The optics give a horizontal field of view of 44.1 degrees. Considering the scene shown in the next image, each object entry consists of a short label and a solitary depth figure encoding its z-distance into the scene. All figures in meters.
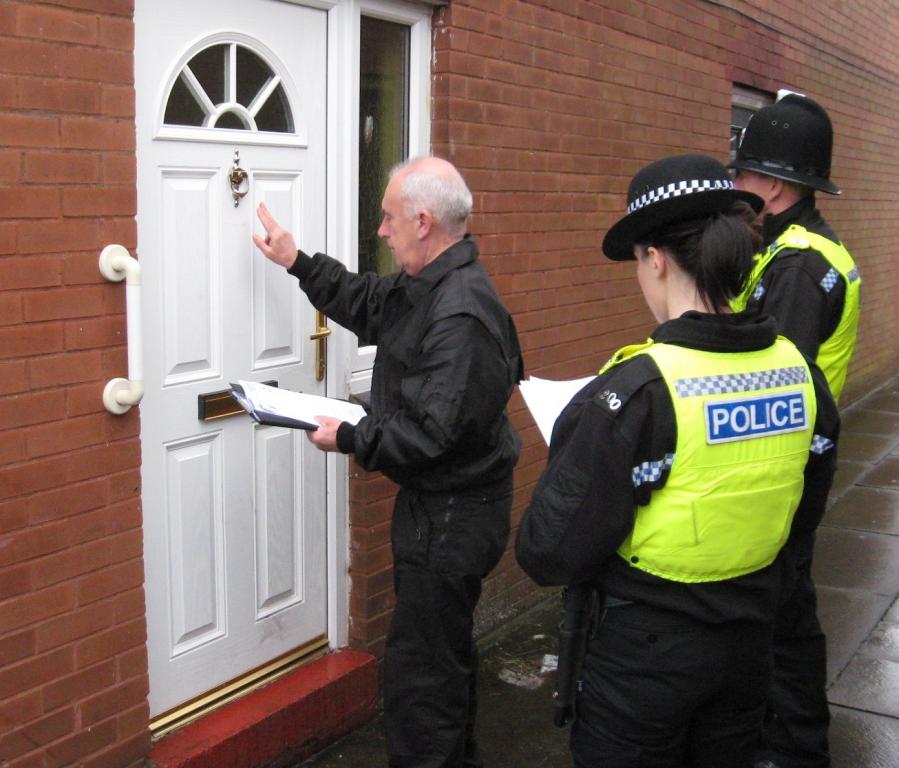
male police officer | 3.76
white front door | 3.37
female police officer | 2.32
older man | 3.20
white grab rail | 3.05
